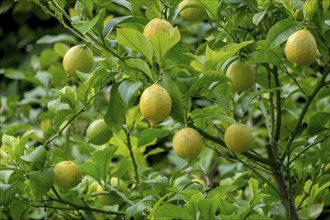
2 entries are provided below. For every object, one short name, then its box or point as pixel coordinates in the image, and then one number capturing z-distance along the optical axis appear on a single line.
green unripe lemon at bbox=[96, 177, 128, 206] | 2.70
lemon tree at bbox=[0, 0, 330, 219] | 2.30
